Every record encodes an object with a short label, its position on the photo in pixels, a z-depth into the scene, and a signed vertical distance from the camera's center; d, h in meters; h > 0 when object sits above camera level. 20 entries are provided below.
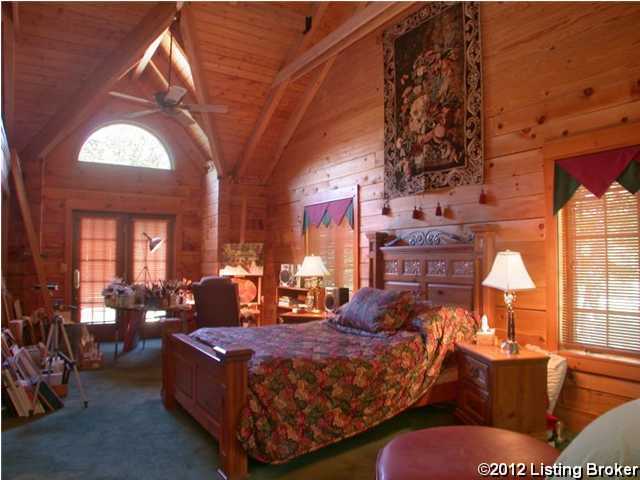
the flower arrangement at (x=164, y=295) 5.29 -0.42
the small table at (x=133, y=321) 5.31 -0.84
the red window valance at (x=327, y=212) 5.47 +0.60
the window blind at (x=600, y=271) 2.97 -0.07
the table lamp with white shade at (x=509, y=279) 3.10 -0.13
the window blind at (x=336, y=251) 5.47 +0.11
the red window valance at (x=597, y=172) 2.90 +0.59
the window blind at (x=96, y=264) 6.61 -0.08
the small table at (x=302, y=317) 4.96 -0.62
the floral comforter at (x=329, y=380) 2.52 -0.73
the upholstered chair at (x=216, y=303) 5.12 -0.50
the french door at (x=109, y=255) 6.61 +0.05
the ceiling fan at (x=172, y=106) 4.26 +1.51
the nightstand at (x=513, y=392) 2.90 -0.84
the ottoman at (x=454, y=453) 1.48 -0.67
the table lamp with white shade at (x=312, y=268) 5.12 -0.10
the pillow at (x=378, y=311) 3.46 -0.40
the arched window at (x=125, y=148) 6.79 +1.69
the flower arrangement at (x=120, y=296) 5.17 -0.43
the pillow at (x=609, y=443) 0.93 -0.38
